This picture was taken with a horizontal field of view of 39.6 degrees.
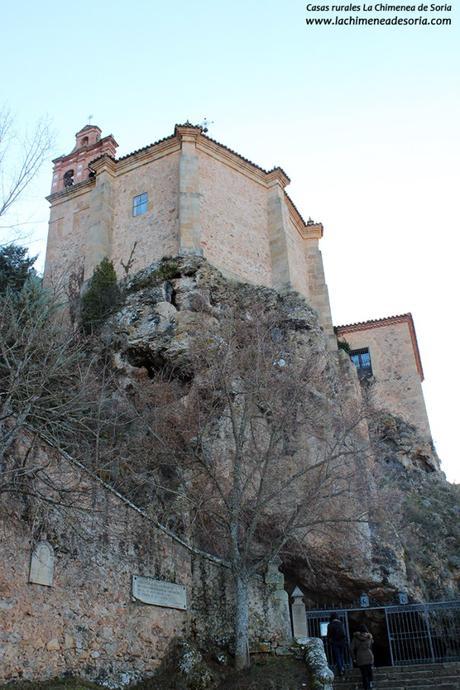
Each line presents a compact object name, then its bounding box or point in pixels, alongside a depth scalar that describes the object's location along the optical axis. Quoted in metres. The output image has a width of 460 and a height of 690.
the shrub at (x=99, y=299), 20.09
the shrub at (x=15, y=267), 17.34
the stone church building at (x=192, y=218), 22.42
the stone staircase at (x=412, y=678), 12.01
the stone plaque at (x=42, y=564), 9.32
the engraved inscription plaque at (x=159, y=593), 11.18
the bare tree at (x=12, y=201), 9.13
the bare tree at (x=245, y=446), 13.07
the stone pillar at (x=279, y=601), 12.86
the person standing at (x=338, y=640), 14.29
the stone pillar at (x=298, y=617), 13.60
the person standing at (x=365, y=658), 12.12
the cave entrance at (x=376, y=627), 18.50
